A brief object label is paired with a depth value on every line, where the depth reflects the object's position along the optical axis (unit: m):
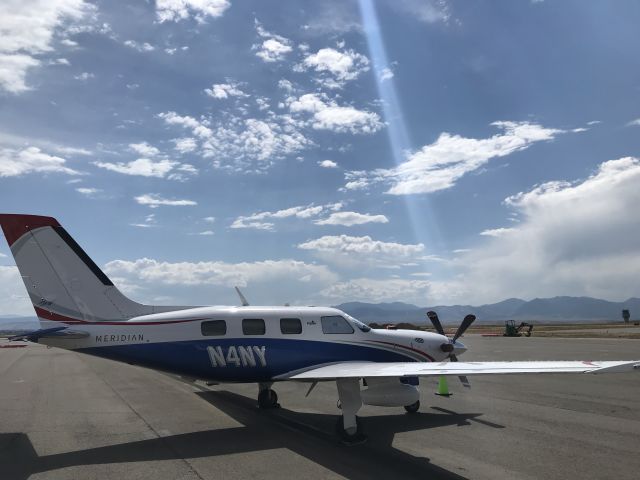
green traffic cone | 15.69
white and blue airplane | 10.94
